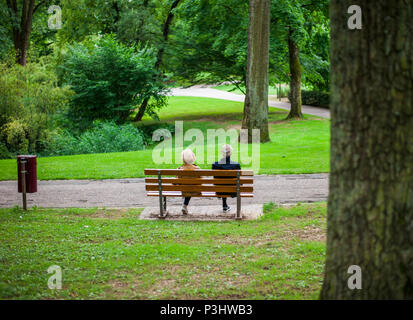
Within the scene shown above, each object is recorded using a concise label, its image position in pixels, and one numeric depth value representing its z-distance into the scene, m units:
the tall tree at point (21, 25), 31.09
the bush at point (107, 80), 27.53
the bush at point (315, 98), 39.72
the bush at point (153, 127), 29.53
